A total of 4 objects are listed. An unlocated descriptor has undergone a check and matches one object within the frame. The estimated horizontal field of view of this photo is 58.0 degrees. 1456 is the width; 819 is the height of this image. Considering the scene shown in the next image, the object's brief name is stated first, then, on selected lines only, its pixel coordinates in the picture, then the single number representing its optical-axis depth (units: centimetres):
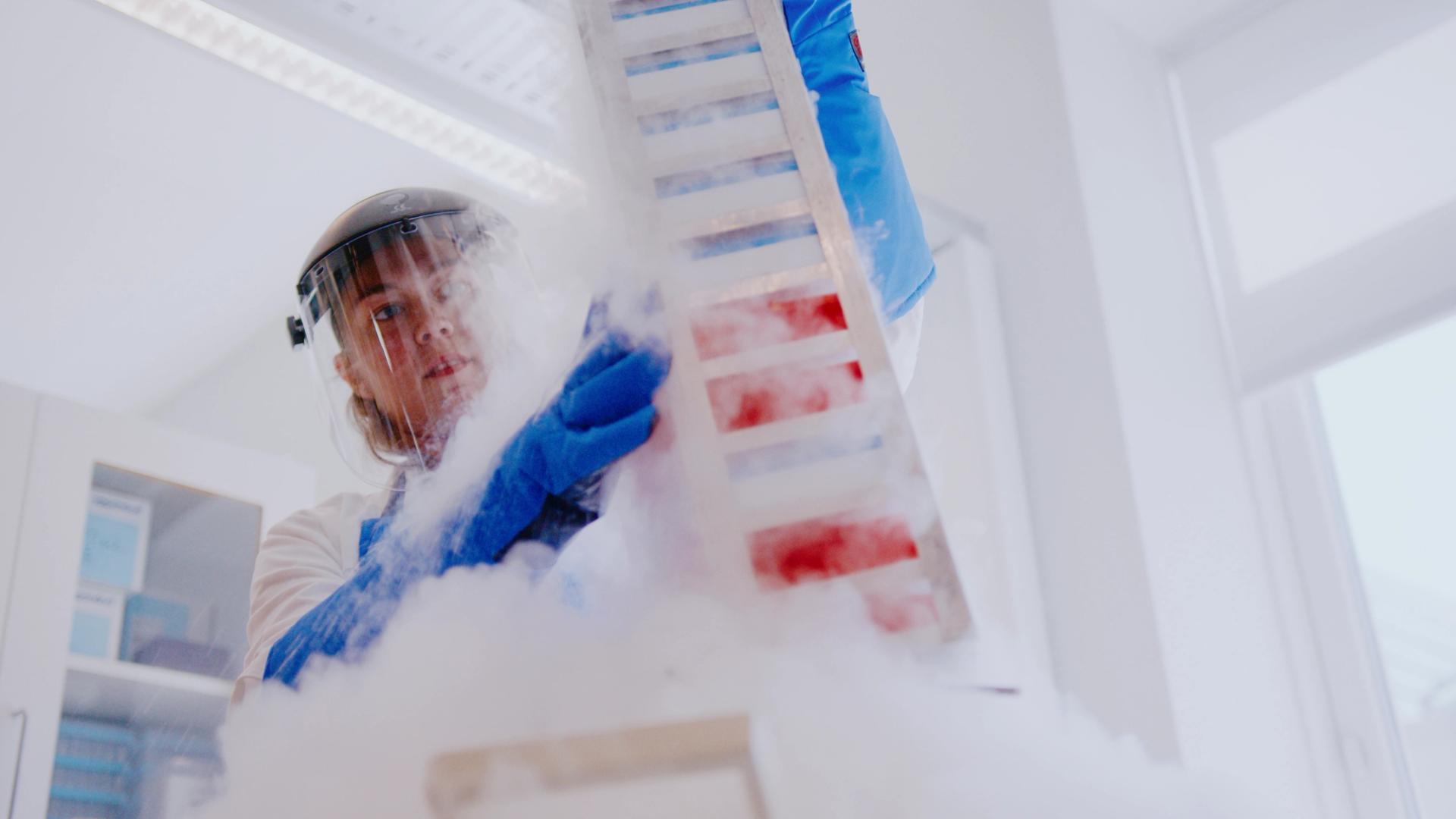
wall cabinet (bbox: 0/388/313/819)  211
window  238
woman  87
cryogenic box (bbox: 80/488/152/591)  229
